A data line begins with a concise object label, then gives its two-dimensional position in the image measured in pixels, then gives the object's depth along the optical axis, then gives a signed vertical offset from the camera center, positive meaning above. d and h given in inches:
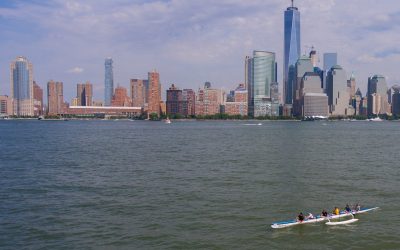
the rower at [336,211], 1427.2 -348.5
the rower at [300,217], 1350.1 -349.2
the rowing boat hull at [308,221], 1327.5 -365.6
